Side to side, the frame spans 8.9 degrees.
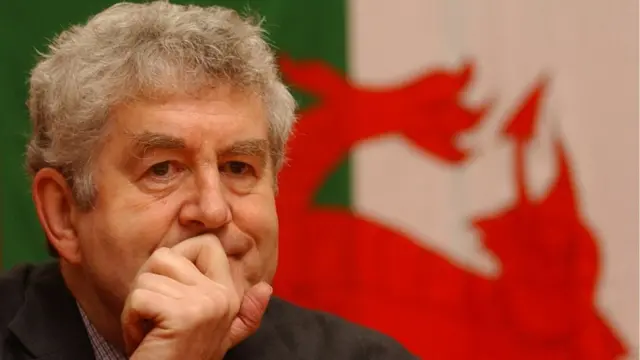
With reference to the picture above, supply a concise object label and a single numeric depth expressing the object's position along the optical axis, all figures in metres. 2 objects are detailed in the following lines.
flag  3.69
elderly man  3.23
